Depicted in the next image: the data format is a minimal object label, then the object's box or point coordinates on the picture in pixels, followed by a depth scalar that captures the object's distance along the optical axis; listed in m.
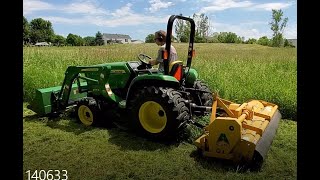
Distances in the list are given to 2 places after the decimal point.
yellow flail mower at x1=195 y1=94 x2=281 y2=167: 3.08
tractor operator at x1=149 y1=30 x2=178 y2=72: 3.94
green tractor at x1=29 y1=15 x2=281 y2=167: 3.16
